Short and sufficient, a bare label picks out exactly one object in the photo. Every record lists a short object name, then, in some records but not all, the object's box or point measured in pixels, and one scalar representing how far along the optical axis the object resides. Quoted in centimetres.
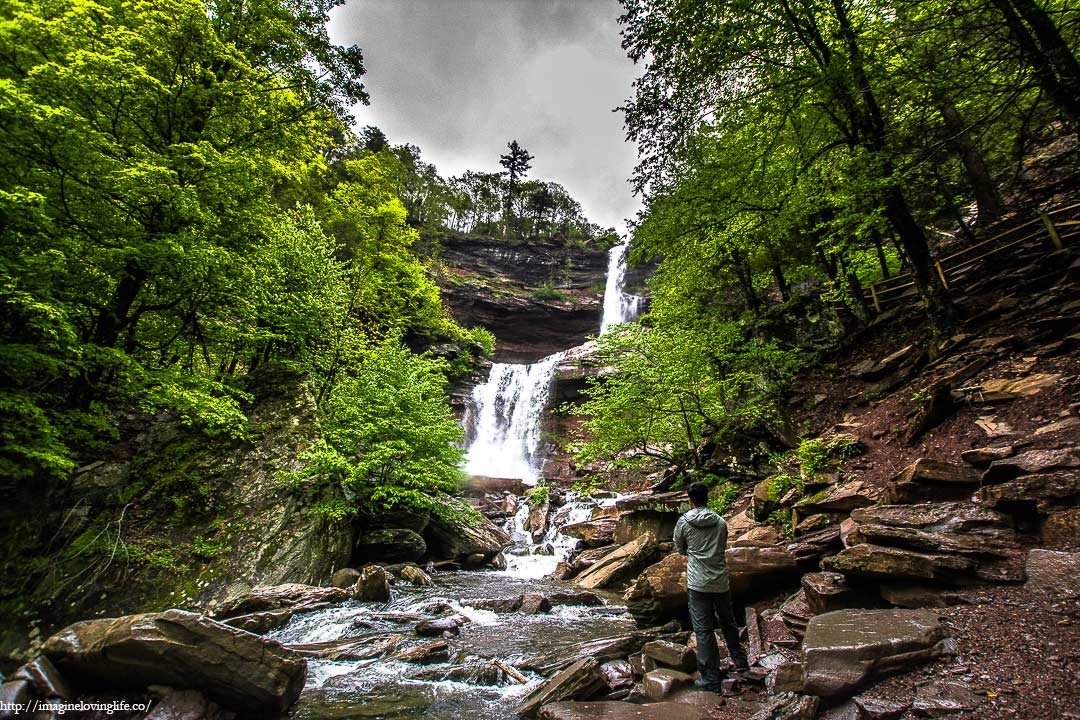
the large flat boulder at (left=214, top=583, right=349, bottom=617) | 778
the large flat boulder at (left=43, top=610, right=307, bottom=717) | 400
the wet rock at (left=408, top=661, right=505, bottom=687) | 554
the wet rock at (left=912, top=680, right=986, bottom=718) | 266
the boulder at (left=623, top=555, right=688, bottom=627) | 651
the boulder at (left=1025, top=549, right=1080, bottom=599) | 336
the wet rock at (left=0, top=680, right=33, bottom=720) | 346
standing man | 458
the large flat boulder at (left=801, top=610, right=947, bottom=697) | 313
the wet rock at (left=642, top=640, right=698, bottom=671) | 498
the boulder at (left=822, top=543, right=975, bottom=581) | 403
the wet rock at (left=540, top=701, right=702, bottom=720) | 395
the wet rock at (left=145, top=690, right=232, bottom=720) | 395
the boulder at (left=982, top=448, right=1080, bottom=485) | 431
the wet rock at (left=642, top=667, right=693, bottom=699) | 448
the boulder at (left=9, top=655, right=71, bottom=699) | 374
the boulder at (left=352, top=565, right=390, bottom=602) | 914
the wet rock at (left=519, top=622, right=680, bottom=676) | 568
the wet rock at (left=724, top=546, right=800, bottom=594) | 583
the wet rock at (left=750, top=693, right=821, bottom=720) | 315
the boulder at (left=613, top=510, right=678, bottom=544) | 1082
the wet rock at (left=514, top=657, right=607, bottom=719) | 459
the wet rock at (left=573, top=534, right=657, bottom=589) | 1023
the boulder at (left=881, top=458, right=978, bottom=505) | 514
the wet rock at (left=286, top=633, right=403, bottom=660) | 629
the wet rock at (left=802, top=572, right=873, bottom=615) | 455
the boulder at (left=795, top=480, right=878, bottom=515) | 626
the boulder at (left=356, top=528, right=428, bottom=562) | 1191
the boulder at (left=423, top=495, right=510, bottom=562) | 1381
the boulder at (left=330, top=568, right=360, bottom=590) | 980
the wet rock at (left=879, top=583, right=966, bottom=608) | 387
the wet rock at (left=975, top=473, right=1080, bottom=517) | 396
